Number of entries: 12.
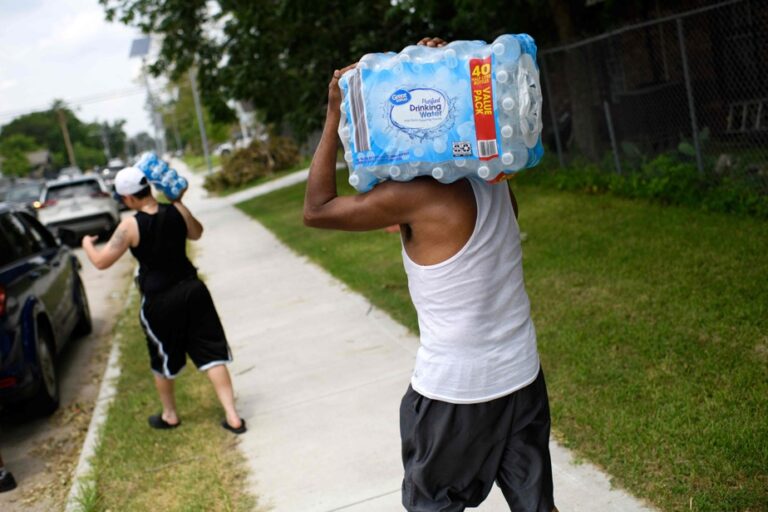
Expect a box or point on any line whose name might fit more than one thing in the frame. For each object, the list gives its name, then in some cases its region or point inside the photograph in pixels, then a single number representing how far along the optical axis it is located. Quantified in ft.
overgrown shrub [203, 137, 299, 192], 87.61
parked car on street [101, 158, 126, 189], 133.03
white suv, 56.34
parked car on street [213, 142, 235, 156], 249.86
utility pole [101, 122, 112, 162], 392.92
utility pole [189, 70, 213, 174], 110.01
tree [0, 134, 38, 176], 288.51
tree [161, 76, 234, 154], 177.70
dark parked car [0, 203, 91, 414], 18.15
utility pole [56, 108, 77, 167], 318.86
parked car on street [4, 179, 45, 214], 82.94
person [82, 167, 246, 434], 15.02
